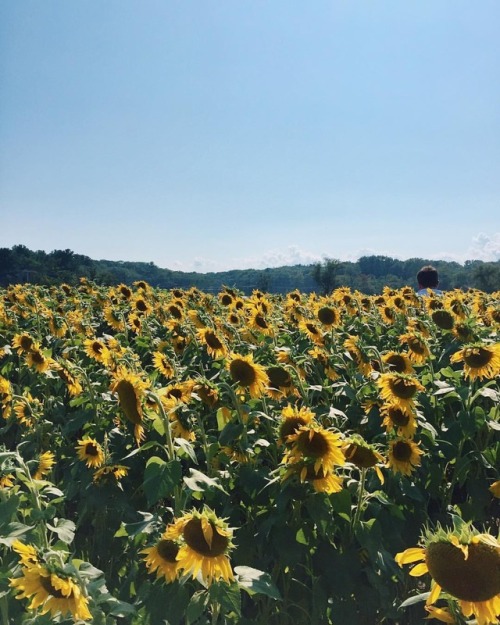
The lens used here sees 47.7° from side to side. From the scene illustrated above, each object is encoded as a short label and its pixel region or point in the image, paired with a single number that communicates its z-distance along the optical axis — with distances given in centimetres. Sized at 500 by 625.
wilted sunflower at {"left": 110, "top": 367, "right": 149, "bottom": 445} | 284
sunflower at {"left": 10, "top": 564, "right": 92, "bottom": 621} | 174
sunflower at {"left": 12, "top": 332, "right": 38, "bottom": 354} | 512
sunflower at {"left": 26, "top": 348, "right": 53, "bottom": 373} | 509
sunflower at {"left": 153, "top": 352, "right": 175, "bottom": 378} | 450
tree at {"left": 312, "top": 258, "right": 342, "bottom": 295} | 9044
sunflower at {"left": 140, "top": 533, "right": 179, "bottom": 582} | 223
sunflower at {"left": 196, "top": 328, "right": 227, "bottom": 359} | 460
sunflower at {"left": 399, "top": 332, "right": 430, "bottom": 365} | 438
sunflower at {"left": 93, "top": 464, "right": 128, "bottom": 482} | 314
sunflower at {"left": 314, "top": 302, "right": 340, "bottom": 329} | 553
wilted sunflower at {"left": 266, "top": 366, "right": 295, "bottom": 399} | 356
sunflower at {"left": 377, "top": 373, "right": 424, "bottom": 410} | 316
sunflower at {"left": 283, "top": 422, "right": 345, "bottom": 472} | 240
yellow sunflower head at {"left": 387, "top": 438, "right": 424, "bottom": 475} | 310
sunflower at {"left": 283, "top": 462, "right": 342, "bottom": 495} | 239
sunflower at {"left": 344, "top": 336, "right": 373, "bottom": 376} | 454
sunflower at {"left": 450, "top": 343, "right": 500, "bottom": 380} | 357
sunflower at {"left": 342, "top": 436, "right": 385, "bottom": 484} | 244
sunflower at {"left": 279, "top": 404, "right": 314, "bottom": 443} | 261
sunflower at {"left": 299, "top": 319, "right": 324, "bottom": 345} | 532
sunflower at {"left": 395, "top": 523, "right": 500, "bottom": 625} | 137
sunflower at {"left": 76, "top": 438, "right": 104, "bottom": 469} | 337
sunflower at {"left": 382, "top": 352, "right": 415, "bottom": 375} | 405
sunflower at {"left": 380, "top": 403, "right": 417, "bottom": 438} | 316
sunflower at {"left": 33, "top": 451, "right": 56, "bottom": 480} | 314
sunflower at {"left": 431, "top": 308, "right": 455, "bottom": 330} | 498
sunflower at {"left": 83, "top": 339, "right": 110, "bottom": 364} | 497
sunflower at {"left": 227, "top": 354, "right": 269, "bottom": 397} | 334
